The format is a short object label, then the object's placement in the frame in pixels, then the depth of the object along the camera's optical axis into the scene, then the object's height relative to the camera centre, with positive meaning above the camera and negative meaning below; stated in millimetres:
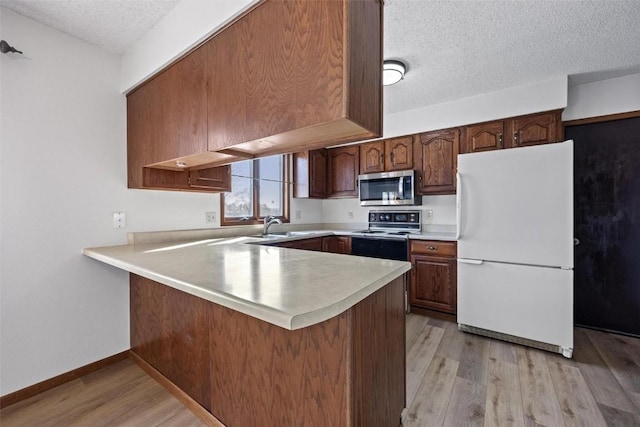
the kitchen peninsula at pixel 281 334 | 893 -543
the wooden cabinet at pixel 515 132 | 2451 +755
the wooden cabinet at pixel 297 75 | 928 +536
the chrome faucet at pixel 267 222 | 3008 -141
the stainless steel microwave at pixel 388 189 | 3123 +254
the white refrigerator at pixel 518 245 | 2047 -293
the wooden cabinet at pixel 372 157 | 3412 +686
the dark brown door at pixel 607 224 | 2422 -136
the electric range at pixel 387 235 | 2971 -290
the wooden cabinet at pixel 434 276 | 2703 -693
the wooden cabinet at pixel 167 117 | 1470 +581
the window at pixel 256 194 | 2955 +200
